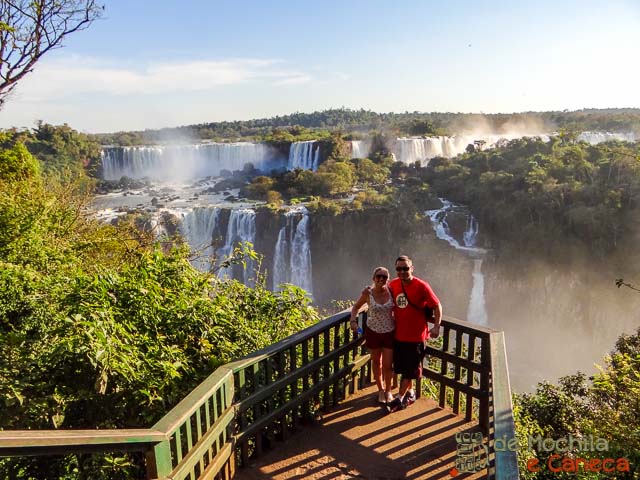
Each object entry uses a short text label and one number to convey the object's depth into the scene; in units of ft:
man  11.10
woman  11.45
